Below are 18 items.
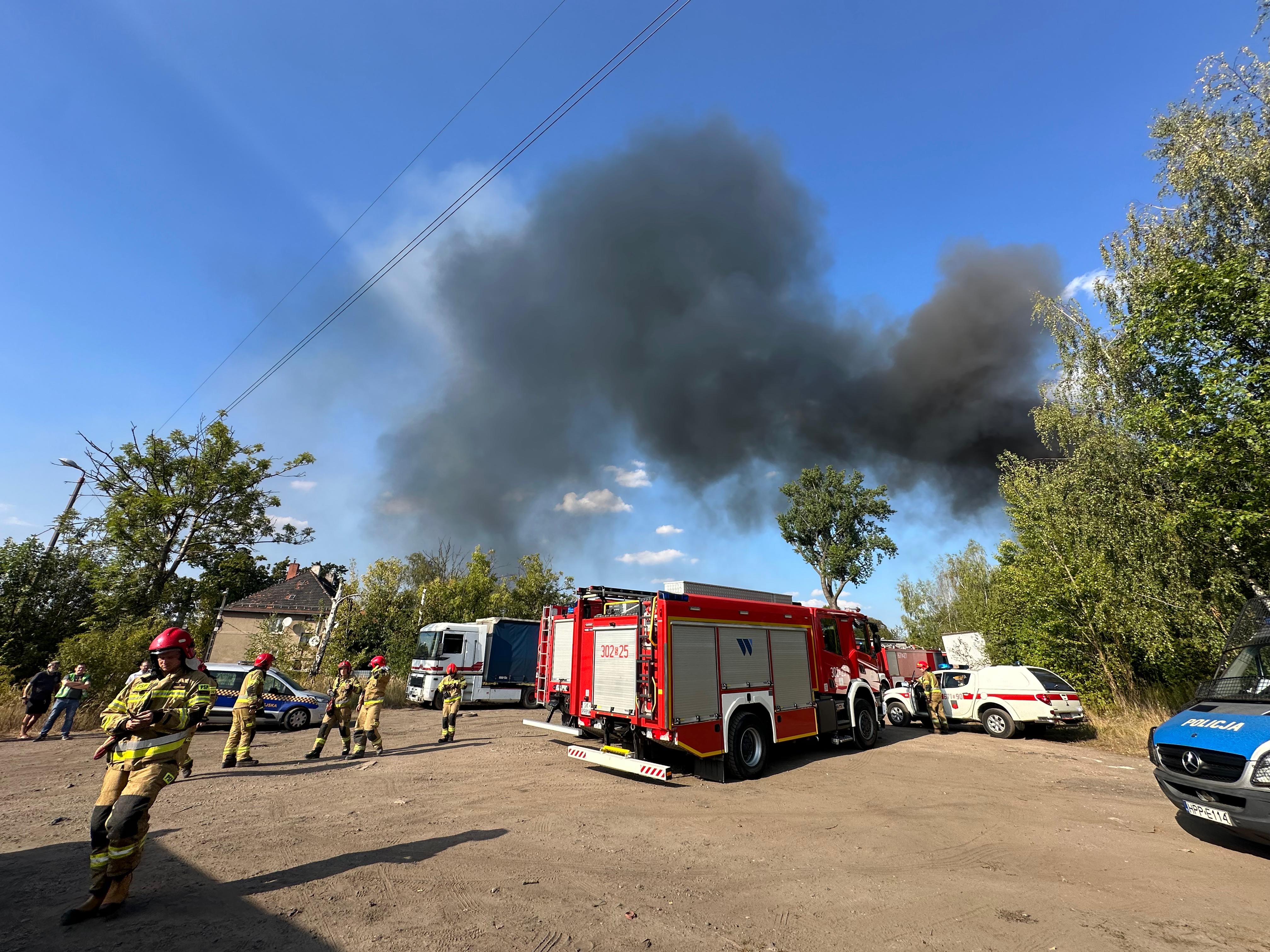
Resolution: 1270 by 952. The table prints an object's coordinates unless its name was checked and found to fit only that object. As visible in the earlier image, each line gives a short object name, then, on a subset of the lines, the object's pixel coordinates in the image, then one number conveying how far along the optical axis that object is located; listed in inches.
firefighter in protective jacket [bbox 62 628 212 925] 147.9
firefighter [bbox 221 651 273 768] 356.5
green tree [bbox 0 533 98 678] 844.6
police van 193.0
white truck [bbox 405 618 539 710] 762.8
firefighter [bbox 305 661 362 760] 386.9
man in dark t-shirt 458.9
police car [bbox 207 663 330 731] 519.2
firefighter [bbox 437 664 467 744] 474.3
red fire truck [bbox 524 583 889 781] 331.0
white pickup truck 522.0
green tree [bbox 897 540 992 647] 1486.2
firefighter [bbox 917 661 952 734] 580.7
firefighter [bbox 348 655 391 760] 402.6
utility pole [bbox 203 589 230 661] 999.0
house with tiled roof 1536.7
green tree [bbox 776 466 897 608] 1334.9
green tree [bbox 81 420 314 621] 816.3
